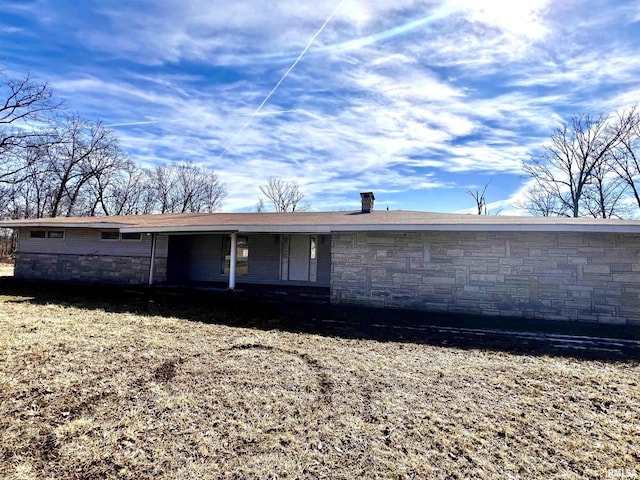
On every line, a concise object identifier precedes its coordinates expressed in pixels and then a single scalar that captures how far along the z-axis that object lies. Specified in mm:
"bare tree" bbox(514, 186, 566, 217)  24859
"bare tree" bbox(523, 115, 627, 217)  21484
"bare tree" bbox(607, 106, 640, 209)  19656
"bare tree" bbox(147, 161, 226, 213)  34156
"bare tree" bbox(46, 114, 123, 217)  26531
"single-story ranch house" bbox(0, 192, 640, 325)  7043
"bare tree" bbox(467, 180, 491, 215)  29516
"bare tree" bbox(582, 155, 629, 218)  21234
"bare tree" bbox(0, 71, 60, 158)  16328
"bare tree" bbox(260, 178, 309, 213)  34844
